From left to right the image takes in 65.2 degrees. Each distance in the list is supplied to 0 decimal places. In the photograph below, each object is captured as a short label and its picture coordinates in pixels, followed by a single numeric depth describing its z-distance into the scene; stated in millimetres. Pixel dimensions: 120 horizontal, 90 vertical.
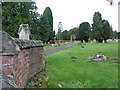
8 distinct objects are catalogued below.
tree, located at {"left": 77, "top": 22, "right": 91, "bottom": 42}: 59788
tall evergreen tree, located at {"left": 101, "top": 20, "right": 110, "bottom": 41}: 50741
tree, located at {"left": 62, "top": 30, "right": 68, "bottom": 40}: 100762
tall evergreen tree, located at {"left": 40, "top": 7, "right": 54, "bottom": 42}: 30569
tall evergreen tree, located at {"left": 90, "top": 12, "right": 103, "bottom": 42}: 48125
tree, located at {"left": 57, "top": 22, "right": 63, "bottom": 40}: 85612
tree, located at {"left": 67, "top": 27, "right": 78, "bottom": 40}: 94938
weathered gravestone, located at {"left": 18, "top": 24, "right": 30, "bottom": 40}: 7250
